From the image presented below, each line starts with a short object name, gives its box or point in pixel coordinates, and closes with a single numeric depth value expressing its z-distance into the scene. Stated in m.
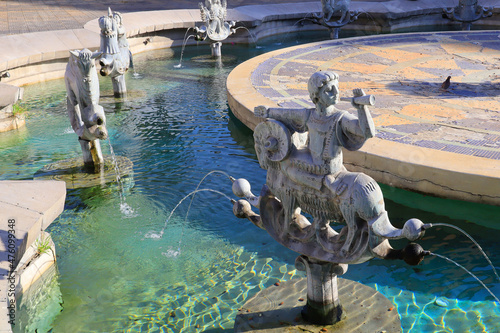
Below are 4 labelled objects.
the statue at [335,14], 16.84
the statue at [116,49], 9.73
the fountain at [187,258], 4.56
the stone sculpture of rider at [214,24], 14.11
